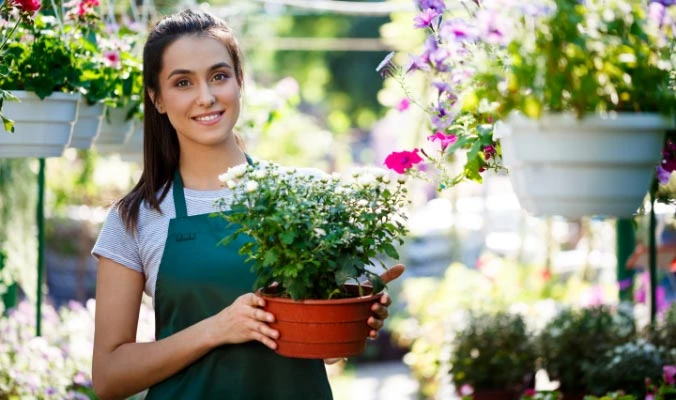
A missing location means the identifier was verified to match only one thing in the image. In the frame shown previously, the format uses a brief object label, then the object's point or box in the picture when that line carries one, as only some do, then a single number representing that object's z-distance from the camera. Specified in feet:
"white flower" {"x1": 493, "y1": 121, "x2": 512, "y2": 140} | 4.51
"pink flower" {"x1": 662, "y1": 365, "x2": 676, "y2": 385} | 9.27
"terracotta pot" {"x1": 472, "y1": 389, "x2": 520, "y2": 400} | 13.44
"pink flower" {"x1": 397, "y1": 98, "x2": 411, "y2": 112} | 7.71
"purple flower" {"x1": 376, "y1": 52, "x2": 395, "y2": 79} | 6.07
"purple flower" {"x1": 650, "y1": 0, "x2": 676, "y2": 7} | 4.32
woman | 7.06
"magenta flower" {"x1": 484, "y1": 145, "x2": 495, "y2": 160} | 5.55
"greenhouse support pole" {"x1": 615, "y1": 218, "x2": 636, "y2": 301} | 15.38
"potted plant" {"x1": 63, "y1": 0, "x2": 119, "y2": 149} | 8.27
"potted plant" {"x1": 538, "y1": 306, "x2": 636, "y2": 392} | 12.45
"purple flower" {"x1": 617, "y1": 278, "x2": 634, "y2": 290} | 15.23
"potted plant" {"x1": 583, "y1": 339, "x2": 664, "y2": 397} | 10.75
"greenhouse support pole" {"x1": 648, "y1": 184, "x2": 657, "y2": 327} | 12.34
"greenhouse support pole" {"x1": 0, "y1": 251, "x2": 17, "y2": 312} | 12.92
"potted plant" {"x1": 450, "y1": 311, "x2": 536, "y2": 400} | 13.46
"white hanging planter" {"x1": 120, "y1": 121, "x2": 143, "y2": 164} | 10.03
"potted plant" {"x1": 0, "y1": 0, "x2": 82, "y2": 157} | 7.22
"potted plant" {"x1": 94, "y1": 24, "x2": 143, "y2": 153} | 8.76
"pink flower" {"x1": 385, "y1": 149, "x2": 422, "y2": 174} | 6.34
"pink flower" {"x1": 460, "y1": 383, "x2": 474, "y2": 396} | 13.10
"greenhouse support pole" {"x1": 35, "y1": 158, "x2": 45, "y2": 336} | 10.13
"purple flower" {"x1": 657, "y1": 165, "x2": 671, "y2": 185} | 5.33
